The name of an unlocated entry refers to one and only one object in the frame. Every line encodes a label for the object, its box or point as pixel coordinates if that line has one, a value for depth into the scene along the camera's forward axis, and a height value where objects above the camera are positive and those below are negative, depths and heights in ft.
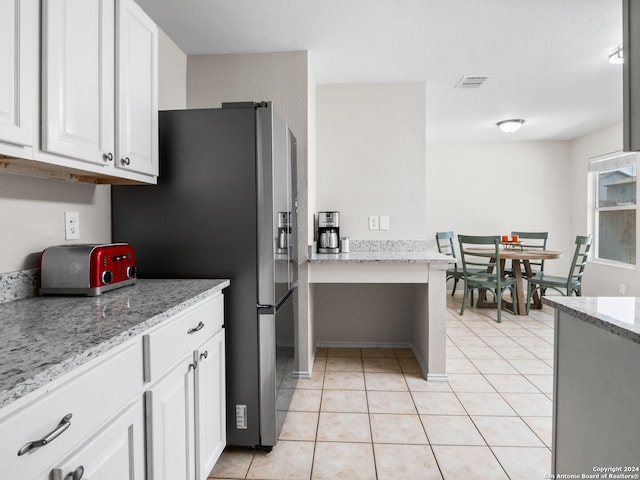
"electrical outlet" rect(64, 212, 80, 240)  5.26 +0.17
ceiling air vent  10.66 +4.51
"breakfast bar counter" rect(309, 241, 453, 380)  8.87 -0.88
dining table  14.62 -1.11
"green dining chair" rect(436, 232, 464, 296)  16.87 -0.44
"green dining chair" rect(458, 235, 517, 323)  14.23 -1.55
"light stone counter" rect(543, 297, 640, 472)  3.34 -1.45
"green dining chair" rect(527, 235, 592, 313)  14.19 -1.59
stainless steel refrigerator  5.94 +0.20
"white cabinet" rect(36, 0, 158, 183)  3.82 +1.78
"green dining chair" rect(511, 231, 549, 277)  17.87 -0.12
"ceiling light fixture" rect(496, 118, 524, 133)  15.10 +4.52
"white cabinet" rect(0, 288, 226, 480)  2.33 -1.42
